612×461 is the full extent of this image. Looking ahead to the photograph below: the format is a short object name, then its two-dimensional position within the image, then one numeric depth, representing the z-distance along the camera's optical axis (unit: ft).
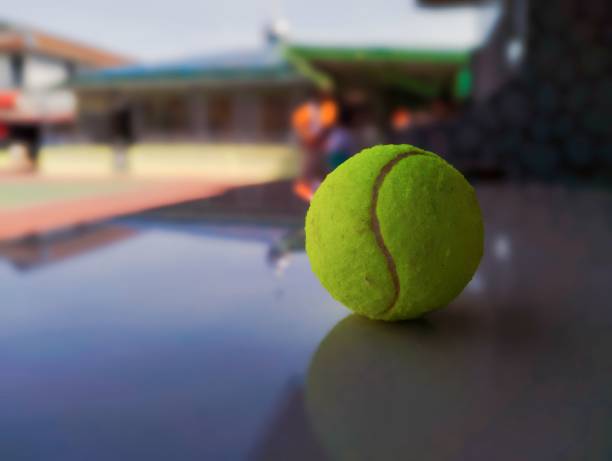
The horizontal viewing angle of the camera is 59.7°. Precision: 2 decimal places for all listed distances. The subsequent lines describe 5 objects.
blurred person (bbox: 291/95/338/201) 28.32
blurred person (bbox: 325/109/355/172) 25.62
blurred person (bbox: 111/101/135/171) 48.70
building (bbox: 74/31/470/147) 40.63
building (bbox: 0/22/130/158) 62.54
